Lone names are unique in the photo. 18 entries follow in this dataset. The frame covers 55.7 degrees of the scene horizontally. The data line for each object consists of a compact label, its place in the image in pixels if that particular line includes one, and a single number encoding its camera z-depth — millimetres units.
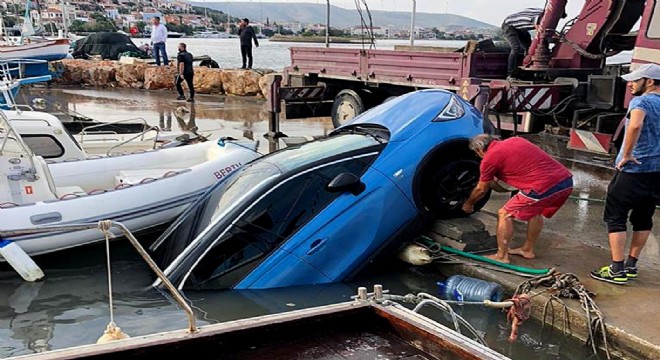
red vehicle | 8242
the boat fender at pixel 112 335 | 3285
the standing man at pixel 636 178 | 4930
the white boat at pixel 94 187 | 6805
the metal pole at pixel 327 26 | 13591
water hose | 5446
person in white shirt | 21873
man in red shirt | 5629
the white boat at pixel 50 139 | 8578
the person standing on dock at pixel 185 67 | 18141
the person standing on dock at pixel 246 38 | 21703
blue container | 5172
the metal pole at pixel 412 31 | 16594
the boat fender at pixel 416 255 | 5883
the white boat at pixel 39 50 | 24672
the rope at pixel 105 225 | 3565
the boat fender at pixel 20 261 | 6258
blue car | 5602
